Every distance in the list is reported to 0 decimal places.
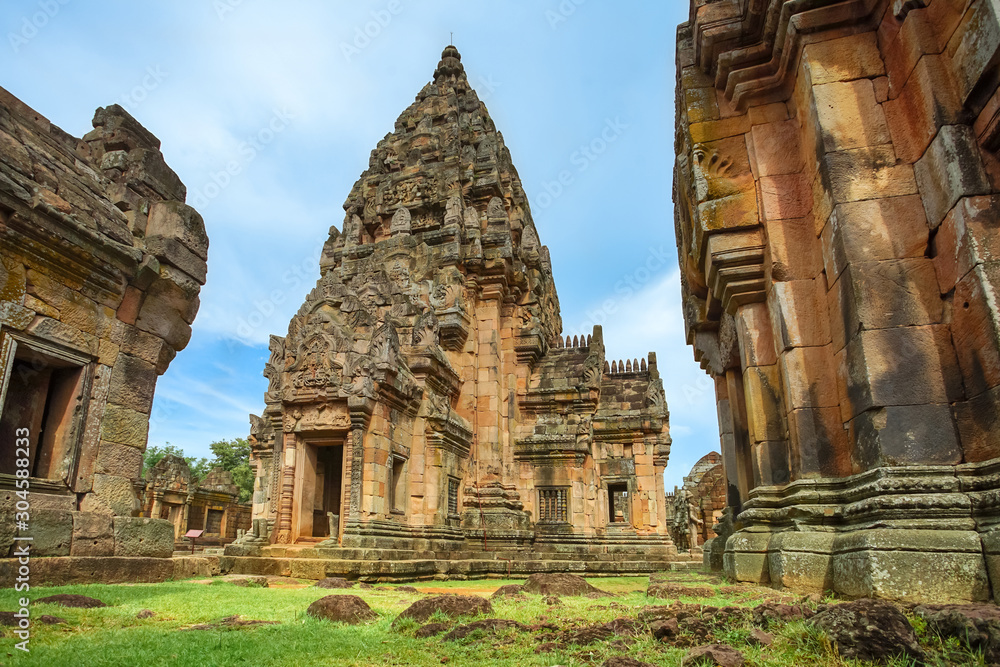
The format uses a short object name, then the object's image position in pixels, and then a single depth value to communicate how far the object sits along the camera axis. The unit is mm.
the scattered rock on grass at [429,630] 3611
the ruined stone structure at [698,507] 22359
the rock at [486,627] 3484
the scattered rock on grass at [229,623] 3820
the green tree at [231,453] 45062
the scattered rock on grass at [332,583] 7746
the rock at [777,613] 3143
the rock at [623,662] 2600
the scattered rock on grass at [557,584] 6109
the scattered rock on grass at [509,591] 5754
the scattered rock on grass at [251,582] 7359
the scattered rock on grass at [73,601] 3945
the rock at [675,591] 4516
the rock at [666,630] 3119
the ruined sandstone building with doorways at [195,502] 21859
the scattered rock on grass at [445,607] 4074
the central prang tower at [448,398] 12516
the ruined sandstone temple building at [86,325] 4625
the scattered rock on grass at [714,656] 2596
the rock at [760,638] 2861
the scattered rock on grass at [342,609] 4238
